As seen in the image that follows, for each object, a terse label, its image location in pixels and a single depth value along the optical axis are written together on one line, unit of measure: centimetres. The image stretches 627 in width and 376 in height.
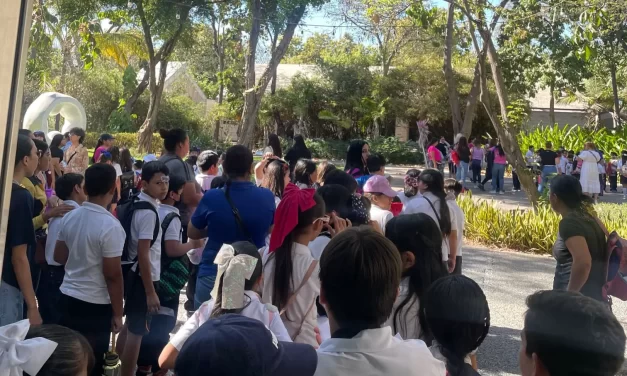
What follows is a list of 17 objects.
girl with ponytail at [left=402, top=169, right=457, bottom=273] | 518
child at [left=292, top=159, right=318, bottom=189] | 621
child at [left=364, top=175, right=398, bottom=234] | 508
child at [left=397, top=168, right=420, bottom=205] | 637
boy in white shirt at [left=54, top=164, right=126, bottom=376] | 381
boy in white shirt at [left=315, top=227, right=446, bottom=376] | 208
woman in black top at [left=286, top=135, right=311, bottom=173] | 829
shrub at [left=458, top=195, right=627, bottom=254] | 1016
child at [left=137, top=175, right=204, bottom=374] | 443
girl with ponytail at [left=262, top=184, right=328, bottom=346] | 342
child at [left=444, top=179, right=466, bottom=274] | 545
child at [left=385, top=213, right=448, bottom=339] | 323
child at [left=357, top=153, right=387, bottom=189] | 627
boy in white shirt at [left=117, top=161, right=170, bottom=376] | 411
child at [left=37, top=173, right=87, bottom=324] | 408
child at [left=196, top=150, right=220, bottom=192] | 673
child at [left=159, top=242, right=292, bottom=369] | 291
